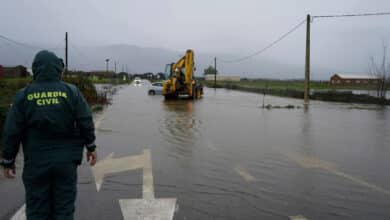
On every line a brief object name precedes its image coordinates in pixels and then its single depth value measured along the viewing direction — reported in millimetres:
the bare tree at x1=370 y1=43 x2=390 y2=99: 31156
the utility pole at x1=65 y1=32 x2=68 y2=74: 44938
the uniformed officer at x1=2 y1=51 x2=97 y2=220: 3686
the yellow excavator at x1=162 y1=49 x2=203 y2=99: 33375
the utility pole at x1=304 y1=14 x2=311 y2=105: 28417
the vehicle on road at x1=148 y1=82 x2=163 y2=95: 43281
